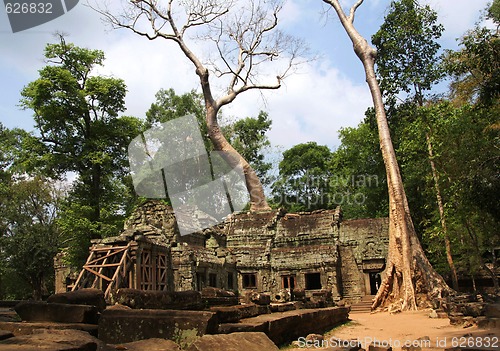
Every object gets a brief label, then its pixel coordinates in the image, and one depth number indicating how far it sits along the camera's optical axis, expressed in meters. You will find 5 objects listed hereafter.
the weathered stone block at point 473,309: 9.11
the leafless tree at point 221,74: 22.69
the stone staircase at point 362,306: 18.42
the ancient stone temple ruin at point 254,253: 17.02
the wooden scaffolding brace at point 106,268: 15.70
